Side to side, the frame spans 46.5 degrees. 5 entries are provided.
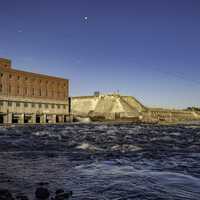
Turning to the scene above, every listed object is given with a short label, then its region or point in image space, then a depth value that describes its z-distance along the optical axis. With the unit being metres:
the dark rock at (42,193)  6.14
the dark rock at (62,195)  6.16
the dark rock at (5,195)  5.99
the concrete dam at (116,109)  111.05
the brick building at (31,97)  75.11
